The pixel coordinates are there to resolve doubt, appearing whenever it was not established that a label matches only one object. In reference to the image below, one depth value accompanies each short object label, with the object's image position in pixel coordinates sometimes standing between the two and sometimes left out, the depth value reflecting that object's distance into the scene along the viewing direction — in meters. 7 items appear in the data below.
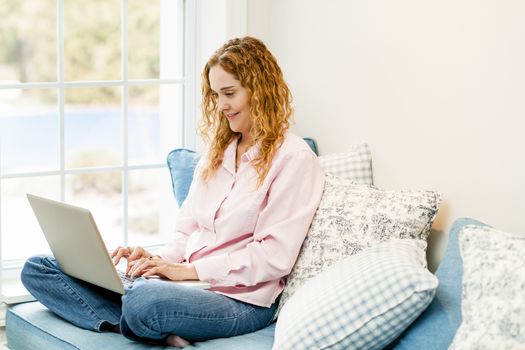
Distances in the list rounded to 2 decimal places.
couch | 2.06
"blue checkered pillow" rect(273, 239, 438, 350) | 2.20
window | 3.40
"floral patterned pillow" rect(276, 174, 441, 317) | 2.68
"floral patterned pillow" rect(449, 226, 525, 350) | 1.98
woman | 2.70
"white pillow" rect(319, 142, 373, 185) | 3.04
